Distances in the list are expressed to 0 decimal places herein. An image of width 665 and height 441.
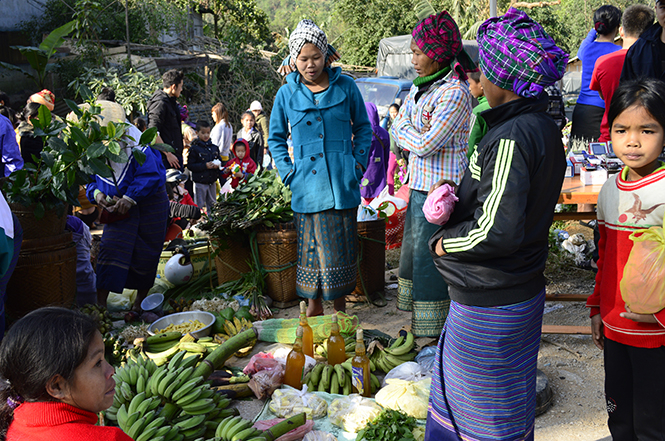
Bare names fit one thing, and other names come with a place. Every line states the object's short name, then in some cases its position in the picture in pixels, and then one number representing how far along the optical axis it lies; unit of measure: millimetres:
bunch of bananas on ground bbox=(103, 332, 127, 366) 3361
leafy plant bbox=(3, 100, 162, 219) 4082
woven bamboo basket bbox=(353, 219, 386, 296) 5109
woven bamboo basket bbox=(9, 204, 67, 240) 4172
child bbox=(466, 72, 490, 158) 3723
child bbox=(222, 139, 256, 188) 8984
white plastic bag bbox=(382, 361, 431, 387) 3301
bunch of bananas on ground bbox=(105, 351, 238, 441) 2498
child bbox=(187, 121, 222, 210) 8125
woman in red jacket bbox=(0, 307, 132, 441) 1564
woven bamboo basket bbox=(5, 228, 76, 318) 4219
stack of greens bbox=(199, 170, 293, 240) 5117
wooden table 3488
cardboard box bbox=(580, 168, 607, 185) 3752
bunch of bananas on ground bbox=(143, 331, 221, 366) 3852
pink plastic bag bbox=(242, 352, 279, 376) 3553
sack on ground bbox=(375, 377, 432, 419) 2994
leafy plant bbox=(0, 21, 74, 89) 10345
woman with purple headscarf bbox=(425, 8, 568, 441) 1955
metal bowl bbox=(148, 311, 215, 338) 4355
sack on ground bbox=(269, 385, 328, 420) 3102
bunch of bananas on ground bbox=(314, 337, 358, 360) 3762
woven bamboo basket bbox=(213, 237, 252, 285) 5309
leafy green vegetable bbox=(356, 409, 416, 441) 2742
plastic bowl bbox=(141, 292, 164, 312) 4970
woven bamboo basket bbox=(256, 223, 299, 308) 5066
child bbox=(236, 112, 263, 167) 9867
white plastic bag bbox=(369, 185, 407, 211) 6530
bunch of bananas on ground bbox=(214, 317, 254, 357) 4145
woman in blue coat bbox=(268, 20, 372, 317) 4109
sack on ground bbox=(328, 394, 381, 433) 2957
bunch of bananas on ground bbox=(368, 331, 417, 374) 3586
